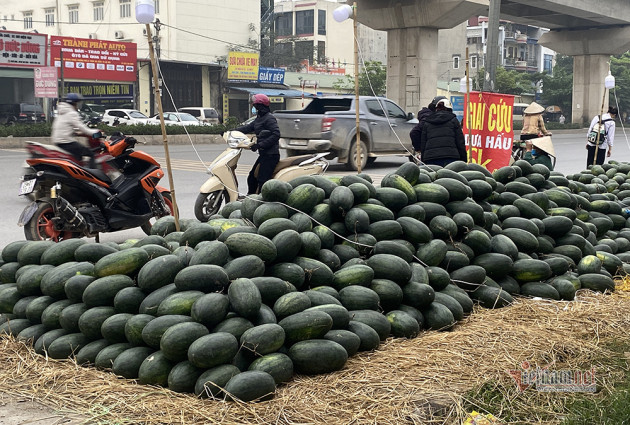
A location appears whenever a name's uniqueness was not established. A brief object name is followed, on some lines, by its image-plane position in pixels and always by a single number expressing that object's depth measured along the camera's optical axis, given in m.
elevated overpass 34.16
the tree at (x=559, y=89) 74.38
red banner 11.69
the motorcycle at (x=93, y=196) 8.10
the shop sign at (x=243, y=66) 52.56
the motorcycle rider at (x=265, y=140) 10.27
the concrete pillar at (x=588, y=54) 50.91
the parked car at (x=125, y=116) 38.50
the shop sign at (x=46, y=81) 27.55
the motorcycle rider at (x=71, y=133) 8.72
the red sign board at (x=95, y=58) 42.22
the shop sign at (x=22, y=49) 40.28
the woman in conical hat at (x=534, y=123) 13.75
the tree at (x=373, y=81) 59.84
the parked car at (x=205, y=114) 44.34
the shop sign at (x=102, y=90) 45.00
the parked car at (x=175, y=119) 38.29
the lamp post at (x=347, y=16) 8.45
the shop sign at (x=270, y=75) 55.11
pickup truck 17.88
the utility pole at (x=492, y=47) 19.80
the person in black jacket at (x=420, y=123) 10.28
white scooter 10.29
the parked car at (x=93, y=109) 38.89
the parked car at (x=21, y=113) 40.50
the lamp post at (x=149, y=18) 6.33
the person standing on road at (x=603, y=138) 16.22
